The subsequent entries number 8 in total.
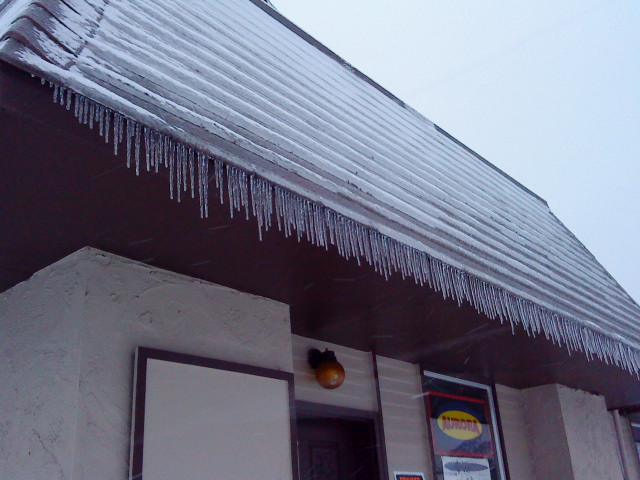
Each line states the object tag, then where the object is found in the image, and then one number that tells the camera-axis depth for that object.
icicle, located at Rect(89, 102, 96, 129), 1.90
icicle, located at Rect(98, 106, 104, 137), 1.93
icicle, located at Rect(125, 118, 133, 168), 2.00
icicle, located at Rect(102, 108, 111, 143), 1.95
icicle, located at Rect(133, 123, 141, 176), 2.03
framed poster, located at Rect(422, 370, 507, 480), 5.27
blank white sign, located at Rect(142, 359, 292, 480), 2.89
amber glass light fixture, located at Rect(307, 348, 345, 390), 4.34
